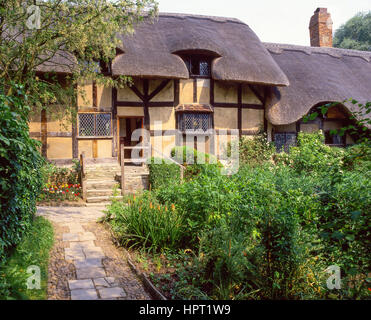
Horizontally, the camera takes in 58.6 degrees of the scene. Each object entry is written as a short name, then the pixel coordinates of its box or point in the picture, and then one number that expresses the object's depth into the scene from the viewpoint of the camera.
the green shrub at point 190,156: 11.30
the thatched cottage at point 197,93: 11.37
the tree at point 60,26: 6.29
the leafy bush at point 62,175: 10.54
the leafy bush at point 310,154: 11.07
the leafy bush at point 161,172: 10.35
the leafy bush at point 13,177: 2.89
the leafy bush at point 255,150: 12.92
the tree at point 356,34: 30.80
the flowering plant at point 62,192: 9.53
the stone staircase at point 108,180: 9.66
